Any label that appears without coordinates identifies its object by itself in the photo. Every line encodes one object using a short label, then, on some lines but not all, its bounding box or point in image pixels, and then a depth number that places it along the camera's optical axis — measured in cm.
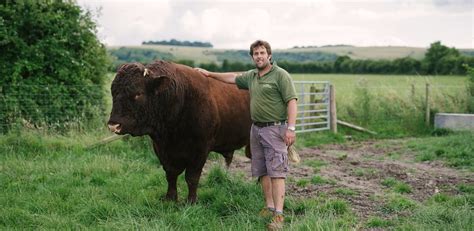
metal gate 1446
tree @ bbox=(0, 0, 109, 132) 1020
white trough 1370
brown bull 540
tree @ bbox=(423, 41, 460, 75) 3988
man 524
